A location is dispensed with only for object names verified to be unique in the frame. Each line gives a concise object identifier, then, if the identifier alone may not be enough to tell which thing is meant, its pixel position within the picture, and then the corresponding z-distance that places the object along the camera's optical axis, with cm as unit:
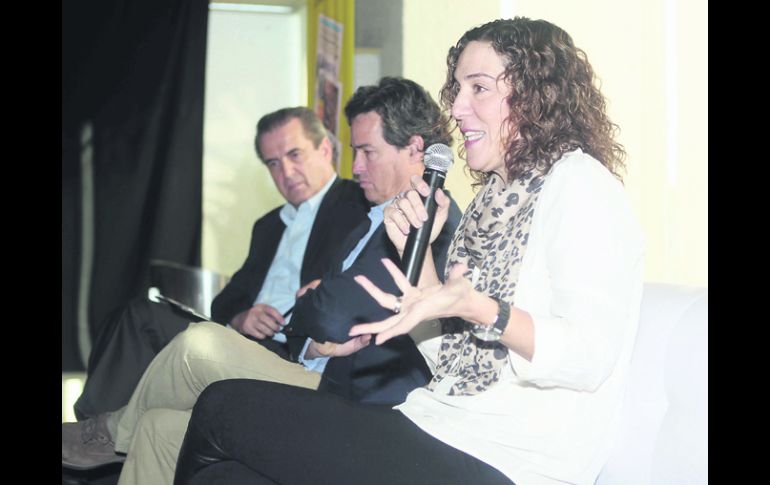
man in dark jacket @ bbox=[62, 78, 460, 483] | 219
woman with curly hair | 139
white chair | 154
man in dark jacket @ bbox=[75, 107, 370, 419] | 303
